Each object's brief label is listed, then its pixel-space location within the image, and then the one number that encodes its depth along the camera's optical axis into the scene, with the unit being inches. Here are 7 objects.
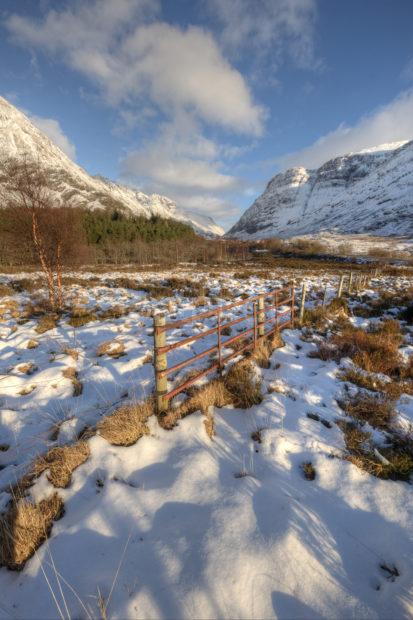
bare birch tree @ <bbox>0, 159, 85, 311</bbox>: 380.5
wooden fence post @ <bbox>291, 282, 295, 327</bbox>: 322.0
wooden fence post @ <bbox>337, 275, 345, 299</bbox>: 508.9
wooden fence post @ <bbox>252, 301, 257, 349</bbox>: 245.4
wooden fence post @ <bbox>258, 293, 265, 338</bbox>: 260.9
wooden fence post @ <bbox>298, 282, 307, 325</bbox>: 348.3
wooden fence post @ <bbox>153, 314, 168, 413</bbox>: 148.3
